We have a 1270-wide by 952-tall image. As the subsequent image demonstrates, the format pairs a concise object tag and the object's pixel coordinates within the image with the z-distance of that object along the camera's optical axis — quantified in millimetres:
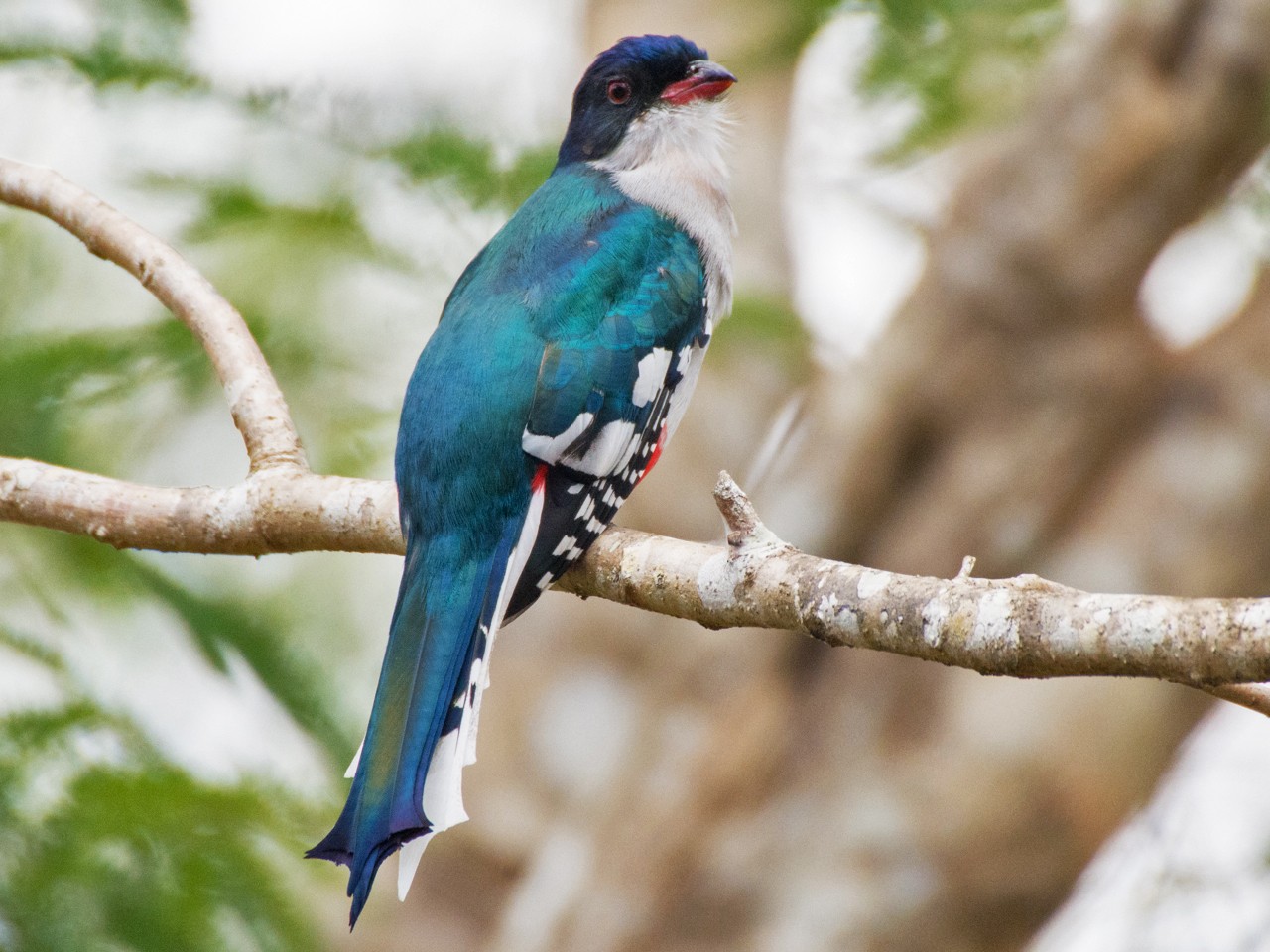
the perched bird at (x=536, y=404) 5520
